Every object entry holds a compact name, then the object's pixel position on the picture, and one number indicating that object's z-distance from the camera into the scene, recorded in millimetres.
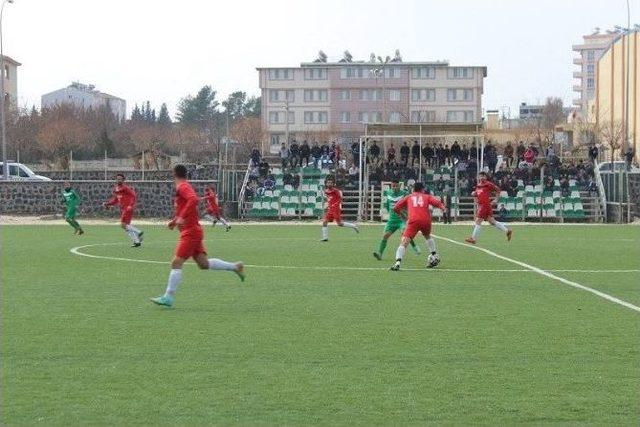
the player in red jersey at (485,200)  30297
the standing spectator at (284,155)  52969
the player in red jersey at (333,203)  33206
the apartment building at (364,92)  136500
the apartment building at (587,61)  179500
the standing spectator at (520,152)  52188
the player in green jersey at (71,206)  35219
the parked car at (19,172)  58188
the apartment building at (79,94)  167750
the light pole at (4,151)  52859
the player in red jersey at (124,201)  29188
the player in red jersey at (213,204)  39625
